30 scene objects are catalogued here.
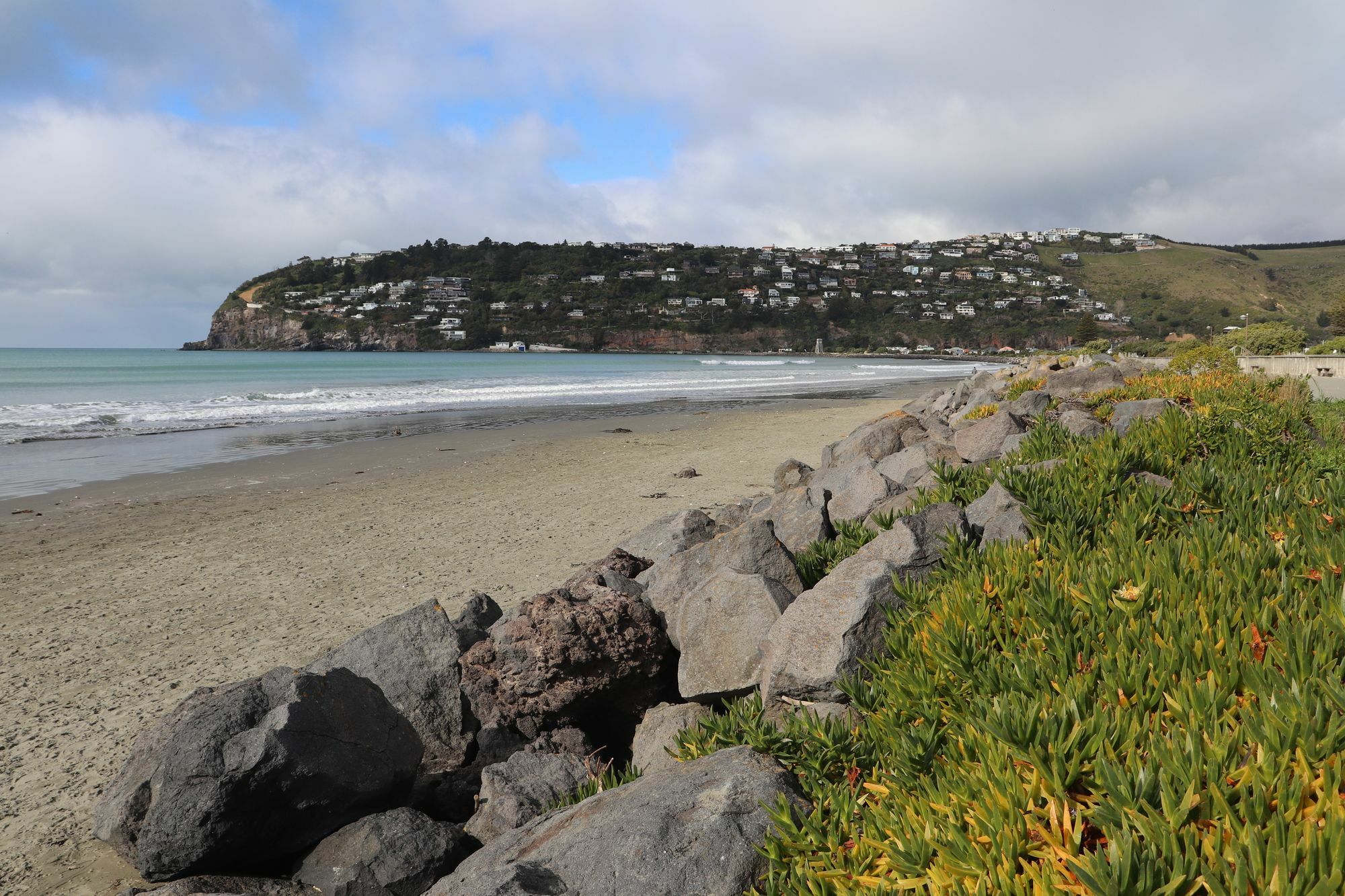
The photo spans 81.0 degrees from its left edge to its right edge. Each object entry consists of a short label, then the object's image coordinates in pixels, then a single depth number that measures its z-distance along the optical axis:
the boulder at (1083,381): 11.54
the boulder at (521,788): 3.48
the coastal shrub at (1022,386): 12.91
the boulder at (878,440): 9.68
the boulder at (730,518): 6.71
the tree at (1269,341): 33.12
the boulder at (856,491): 6.11
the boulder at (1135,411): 6.75
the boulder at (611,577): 4.88
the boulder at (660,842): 2.45
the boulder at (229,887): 3.14
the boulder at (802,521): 5.46
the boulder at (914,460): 7.31
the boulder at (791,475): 9.36
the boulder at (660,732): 3.69
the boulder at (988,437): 7.24
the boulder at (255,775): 3.30
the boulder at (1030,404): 8.89
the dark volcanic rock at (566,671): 4.35
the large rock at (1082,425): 6.48
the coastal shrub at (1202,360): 15.92
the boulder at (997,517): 4.05
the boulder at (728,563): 4.72
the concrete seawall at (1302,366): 21.11
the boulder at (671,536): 6.32
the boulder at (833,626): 3.37
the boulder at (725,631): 3.96
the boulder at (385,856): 3.22
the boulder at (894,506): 5.26
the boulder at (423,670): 4.54
